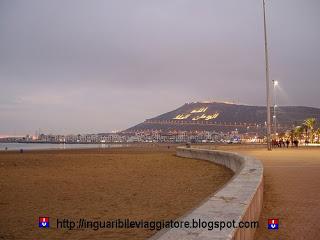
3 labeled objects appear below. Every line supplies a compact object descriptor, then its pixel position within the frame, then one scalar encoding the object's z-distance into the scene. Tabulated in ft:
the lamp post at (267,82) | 124.04
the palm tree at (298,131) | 419.82
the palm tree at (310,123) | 364.93
